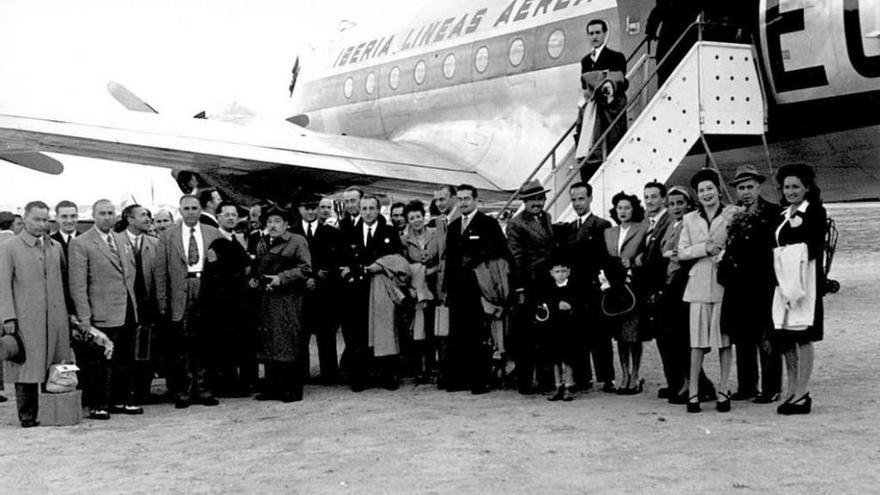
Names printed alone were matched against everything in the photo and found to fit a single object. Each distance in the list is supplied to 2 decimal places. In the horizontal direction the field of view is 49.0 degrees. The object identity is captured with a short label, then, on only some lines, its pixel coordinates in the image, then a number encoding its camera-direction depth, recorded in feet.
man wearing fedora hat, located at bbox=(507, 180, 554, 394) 25.07
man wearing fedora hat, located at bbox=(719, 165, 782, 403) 21.34
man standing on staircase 30.66
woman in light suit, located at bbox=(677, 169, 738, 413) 21.59
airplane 30.94
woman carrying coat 20.43
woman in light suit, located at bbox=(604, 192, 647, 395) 24.17
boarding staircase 29.81
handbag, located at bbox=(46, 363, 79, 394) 22.02
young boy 24.23
